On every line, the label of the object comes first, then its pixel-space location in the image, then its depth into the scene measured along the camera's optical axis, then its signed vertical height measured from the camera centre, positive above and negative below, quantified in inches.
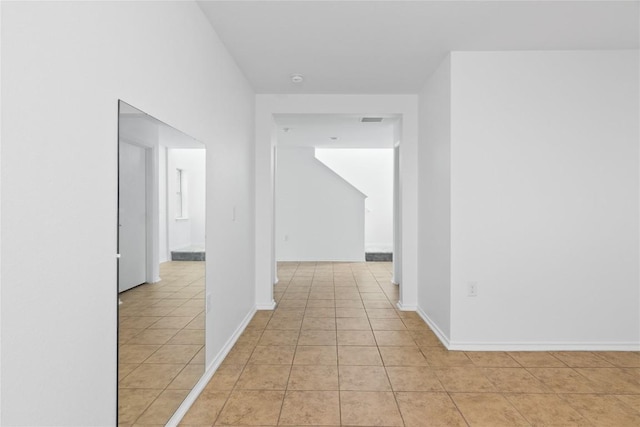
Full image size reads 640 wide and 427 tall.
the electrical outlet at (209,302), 100.2 -24.0
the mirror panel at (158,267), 59.8 -10.5
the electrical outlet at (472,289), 121.0 -24.4
